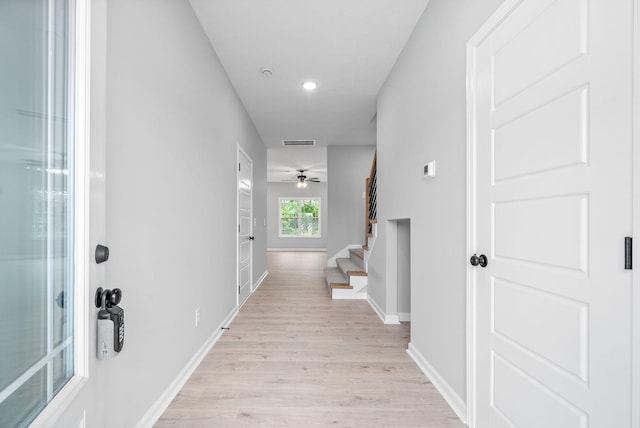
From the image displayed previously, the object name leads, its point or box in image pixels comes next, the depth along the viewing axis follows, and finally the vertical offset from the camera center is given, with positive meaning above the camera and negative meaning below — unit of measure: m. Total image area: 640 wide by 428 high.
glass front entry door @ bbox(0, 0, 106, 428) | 0.73 +0.00
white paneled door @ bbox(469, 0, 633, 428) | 0.92 +0.01
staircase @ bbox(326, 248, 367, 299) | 4.40 -1.04
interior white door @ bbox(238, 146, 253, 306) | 3.93 -0.14
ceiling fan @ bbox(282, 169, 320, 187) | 9.22 +1.15
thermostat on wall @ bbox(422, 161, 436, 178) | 2.09 +0.31
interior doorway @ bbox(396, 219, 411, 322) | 3.38 -0.61
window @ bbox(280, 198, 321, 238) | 11.98 -0.09
